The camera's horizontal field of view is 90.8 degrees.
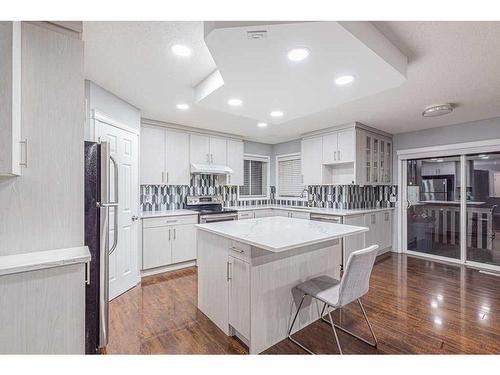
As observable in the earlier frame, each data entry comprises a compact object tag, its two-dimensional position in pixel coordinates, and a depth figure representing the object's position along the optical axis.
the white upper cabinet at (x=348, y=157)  4.14
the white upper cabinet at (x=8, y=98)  1.22
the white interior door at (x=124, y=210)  2.80
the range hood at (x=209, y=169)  4.23
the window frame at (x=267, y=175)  5.54
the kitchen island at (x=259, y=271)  1.87
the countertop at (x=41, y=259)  1.14
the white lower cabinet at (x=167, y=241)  3.51
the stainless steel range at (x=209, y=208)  4.03
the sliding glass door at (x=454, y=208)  3.92
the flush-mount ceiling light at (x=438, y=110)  3.06
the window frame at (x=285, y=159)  5.43
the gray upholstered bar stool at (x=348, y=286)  1.68
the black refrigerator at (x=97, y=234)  1.80
